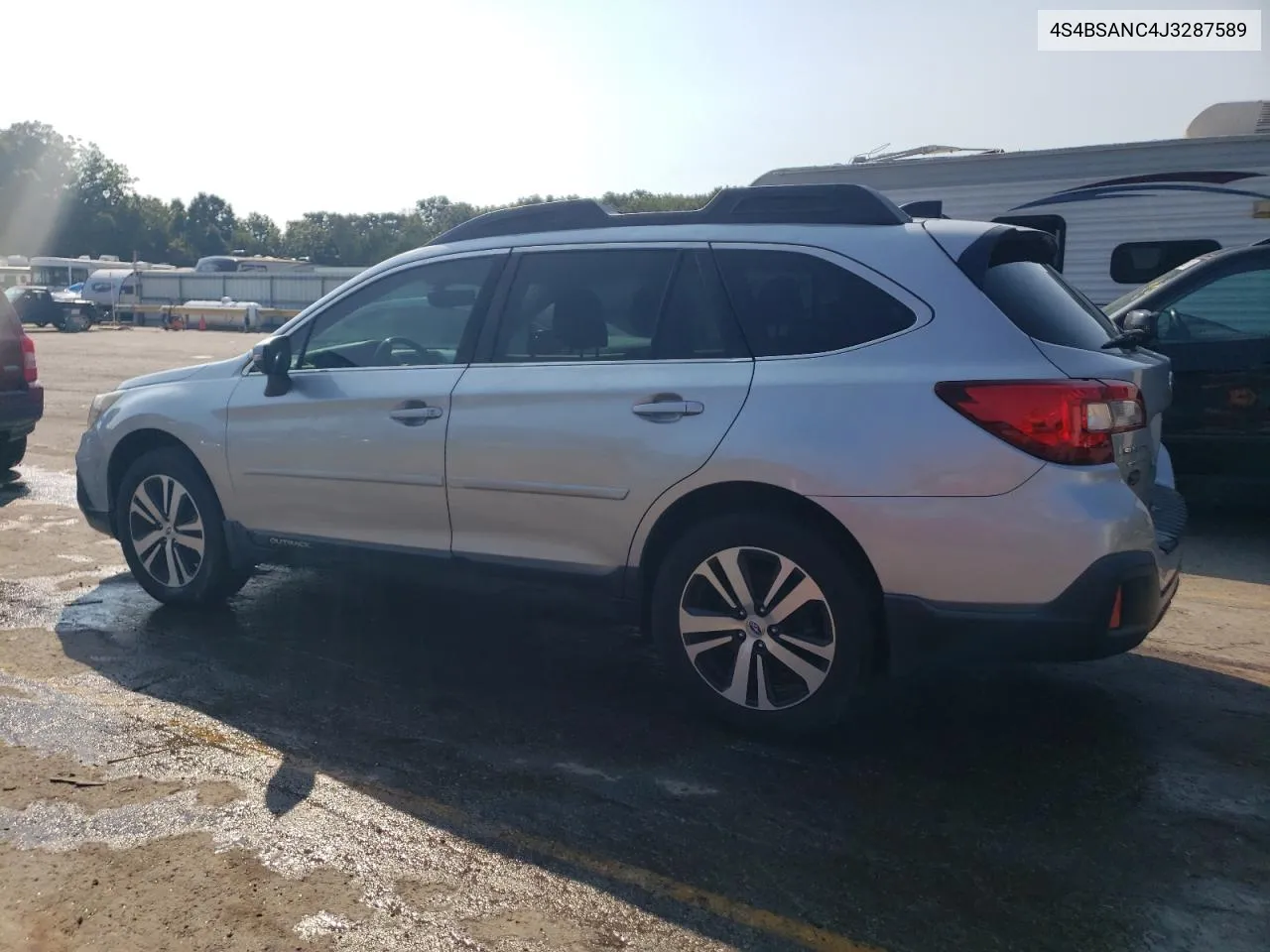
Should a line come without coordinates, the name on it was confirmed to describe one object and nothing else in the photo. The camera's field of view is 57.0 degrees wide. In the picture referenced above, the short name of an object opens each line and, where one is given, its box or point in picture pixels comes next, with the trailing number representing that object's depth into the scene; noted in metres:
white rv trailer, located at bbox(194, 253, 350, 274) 55.84
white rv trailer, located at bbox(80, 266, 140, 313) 47.50
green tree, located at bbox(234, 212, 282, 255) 109.38
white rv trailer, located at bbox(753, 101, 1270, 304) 10.25
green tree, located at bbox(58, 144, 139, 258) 100.00
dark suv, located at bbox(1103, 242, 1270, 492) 7.41
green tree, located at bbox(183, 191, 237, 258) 110.19
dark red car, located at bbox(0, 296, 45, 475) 9.53
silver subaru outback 3.77
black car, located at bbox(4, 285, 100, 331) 38.28
